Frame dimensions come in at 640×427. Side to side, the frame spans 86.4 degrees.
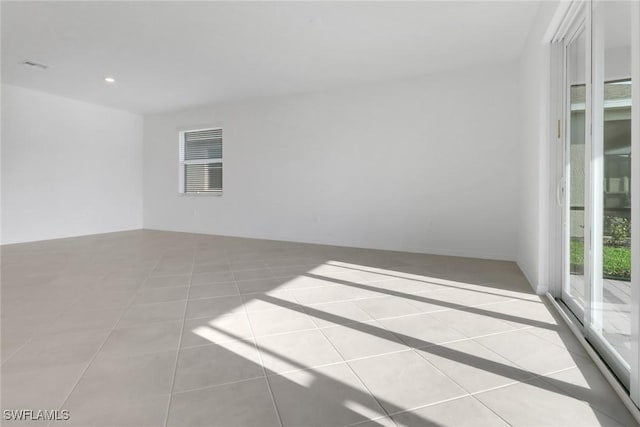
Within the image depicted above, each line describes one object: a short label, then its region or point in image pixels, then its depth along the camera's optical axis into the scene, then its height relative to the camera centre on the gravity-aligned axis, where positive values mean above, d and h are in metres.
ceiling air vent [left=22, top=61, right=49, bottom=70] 4.39 +1.95
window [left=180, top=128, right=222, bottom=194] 6.90 +1.08
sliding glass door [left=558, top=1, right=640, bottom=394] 1.63 +0.21
